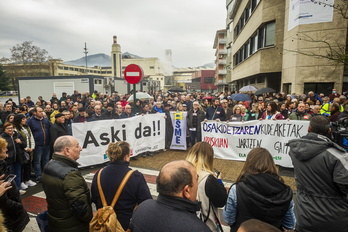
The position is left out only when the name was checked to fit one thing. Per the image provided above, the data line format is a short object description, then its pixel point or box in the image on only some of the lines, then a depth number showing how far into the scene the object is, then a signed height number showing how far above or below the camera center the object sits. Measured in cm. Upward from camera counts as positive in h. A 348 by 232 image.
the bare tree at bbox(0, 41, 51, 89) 4700 +581
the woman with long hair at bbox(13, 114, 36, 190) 562 -123
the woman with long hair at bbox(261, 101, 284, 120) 737 -64
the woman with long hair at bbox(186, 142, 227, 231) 234 -100
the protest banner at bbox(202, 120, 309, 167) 667 -143
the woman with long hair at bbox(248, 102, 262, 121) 841 -87
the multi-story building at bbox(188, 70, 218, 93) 9241 +348
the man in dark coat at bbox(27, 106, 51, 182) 606 -120
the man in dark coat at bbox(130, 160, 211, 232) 152 -81
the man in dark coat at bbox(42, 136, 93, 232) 249 -115
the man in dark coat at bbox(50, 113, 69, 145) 623 -107
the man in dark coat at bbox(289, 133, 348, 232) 243 -99
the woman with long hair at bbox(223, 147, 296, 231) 212 -99
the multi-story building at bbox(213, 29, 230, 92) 6643 +967
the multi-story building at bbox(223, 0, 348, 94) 1373 +318
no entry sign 750 +53
